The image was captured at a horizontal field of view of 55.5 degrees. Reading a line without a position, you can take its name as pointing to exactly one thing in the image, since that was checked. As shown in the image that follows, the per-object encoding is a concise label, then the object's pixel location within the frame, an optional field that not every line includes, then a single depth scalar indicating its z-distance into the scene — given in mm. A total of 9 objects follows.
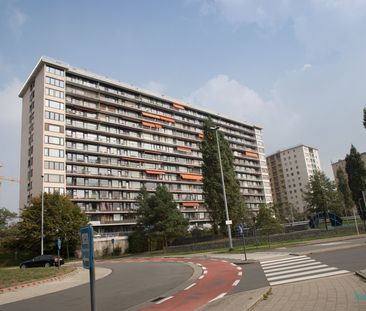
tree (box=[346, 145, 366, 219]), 70500
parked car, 31797
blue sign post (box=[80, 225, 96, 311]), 5551
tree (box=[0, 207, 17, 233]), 66500
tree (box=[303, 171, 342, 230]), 52844
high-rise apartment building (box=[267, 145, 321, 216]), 140750
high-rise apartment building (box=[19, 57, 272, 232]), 61781
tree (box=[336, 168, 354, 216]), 98700
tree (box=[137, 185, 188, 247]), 50031
